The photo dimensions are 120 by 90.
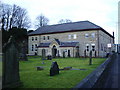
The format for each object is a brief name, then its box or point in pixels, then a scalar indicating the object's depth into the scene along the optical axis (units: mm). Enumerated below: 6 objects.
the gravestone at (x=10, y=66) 4633
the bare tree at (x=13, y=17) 45438
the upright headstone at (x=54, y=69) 7672
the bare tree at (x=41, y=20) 66000
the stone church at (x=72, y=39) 34344
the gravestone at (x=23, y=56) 20234
